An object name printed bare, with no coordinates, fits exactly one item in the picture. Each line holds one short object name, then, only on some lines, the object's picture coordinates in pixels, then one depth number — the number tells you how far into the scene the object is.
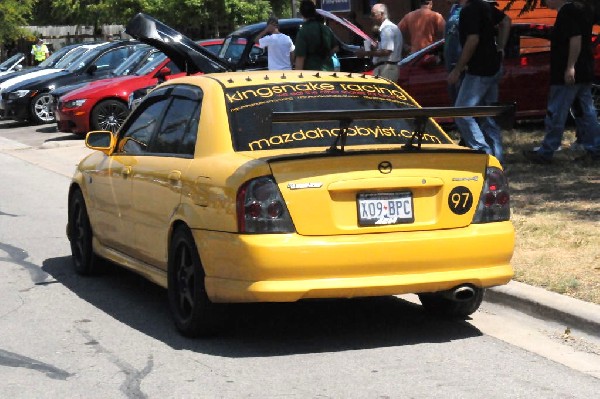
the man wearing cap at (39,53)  38.50
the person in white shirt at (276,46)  17.56
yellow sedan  6.47
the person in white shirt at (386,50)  16.36
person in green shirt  14.49
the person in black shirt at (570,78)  12.99
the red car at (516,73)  17.00
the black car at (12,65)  34.62
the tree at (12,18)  41.84
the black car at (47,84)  25.86
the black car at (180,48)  15.62
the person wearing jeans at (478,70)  12.60
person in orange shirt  18.30
